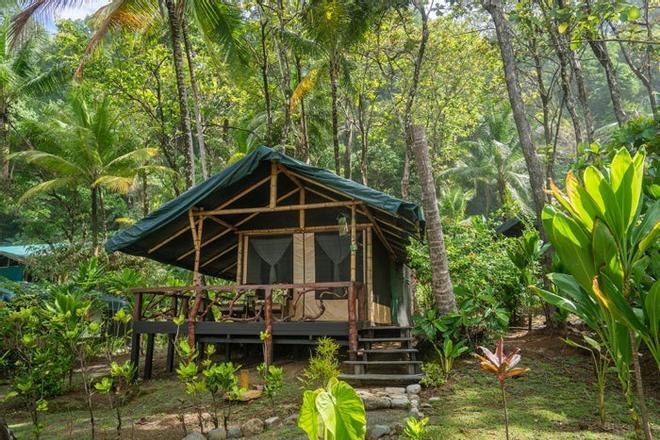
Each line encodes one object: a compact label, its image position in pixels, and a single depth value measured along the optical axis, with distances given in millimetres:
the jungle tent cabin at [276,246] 7281
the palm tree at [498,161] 24250
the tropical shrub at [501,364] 2828
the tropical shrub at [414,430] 2396
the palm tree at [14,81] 16141
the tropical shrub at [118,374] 3885
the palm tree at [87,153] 14711
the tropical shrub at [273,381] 4511
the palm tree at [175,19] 9414
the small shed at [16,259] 17084
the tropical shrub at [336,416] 1752
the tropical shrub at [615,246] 2760
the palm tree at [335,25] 11625
